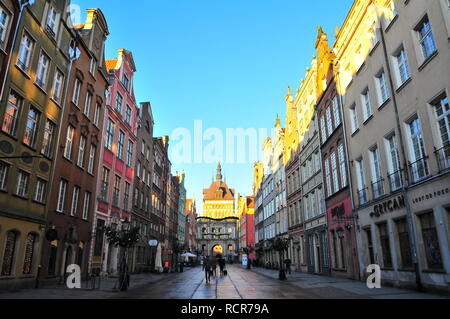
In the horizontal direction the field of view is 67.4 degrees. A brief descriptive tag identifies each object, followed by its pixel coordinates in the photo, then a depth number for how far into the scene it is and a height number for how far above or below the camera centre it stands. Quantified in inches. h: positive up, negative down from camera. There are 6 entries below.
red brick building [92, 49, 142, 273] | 1102.4 +354.9
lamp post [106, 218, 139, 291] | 695.7 +43.5
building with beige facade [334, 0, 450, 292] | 538.3 +233.4
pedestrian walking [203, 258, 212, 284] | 968.5 -27.6
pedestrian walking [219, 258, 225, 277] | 1333.2 -22.5
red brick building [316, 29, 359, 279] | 937.5 +236.2
